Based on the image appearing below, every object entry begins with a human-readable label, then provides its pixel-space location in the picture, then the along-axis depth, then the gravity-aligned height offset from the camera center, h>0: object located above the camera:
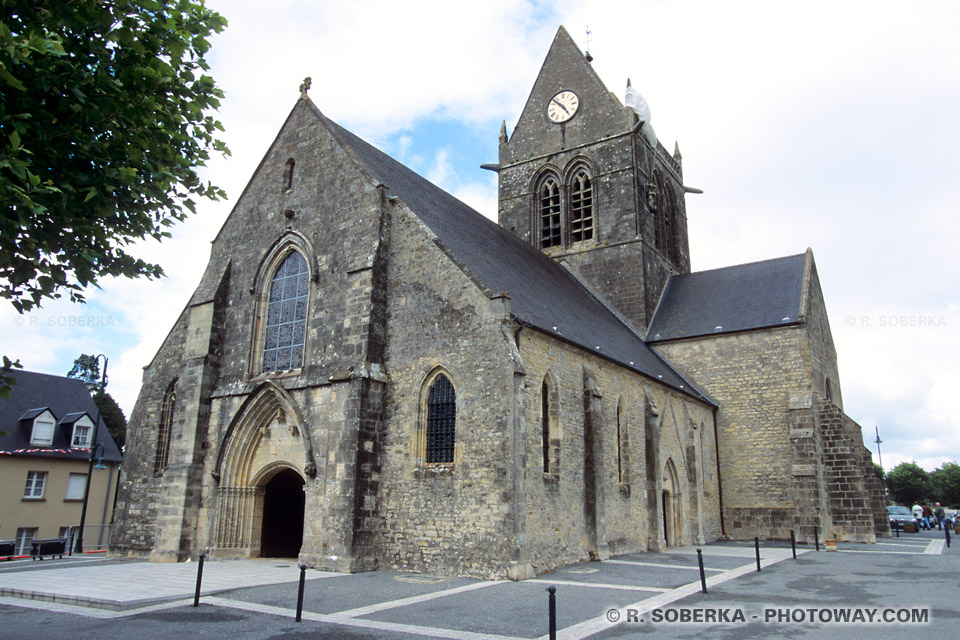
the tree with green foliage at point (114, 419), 42.44 +4.51
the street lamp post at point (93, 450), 20.15 +1.22
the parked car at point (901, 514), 35.81 -0.82
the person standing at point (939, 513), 32.81 -0.64
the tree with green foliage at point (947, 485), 69.25 +1.44
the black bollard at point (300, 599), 9.05 -1.37
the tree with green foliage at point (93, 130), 6.50 +3.70
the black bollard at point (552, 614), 7.12 -1.21
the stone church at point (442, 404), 14.44 +2.32
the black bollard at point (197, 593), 9.86 -1.42
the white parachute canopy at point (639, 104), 32.38 +18.79
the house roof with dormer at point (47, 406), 28.27 +3.49
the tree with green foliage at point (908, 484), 72.62 +1.58
